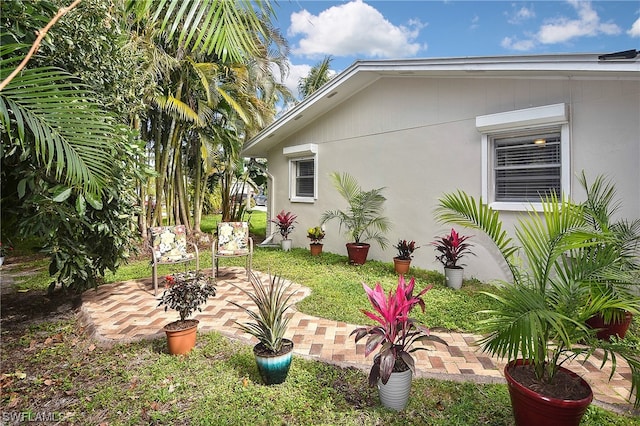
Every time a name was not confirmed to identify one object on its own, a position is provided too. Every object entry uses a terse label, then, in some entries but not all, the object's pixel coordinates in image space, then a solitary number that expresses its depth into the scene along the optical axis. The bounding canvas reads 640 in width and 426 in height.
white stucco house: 4.55
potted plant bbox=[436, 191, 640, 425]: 1.95
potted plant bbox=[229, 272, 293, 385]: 2.83
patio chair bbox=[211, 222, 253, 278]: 6.51
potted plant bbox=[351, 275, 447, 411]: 2.45
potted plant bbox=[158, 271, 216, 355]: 3.38
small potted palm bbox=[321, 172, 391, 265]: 7.60
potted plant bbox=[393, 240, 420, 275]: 6.61
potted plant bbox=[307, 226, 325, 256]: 8.87
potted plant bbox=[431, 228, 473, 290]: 5.68
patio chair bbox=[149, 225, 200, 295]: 5.83
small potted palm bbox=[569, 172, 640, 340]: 2.21
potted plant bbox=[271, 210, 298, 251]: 9.81
